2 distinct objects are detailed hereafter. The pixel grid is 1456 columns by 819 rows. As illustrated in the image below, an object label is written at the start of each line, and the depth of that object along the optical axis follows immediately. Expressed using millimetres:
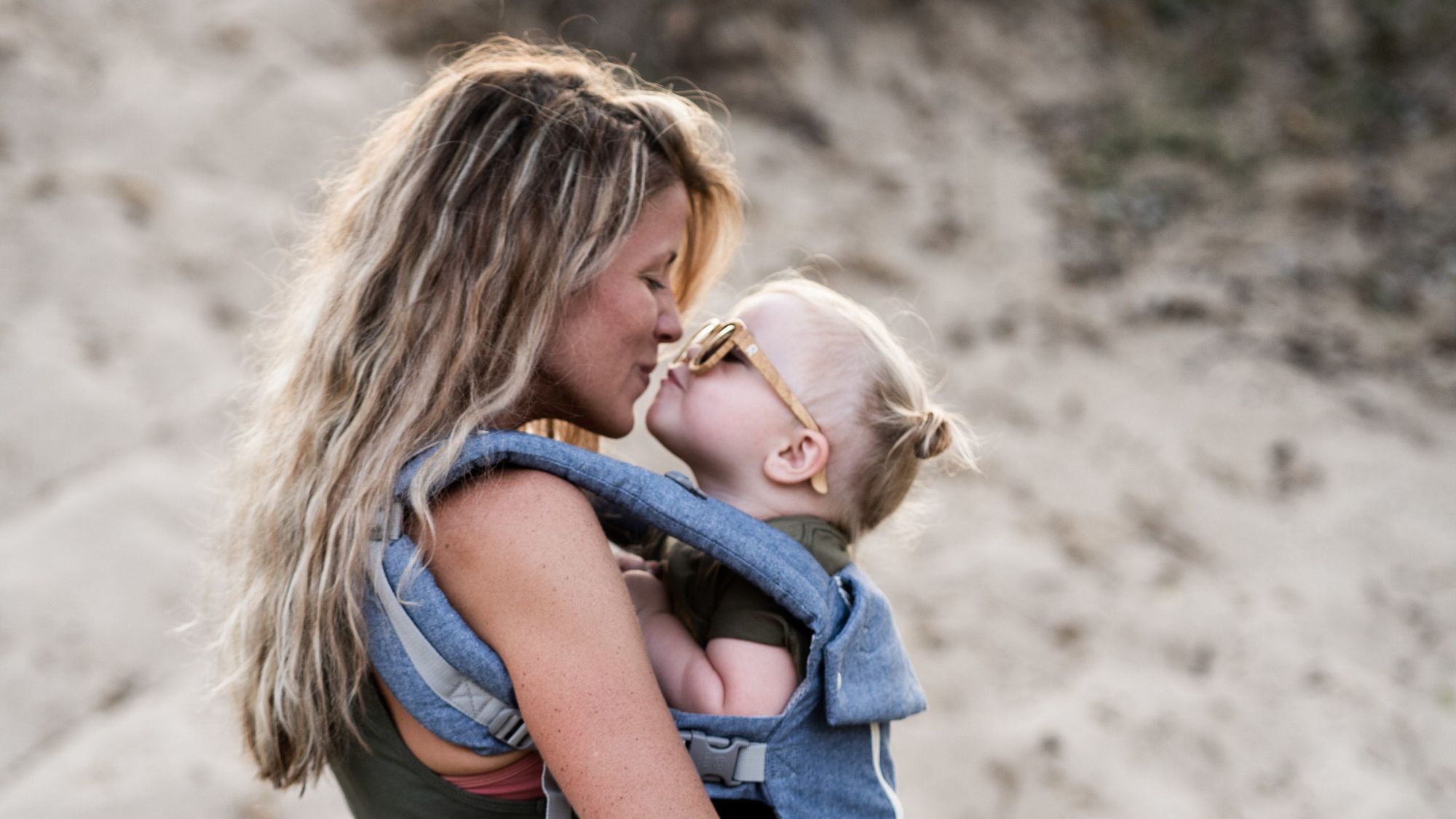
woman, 2240
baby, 2429
